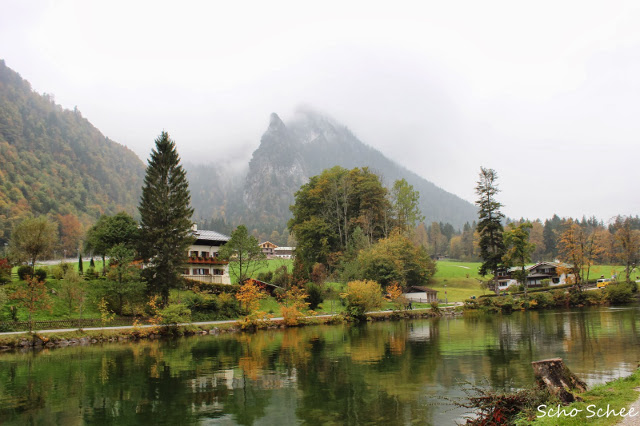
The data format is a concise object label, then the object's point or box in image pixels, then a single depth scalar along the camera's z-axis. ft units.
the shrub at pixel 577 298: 202.49
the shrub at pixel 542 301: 205.16
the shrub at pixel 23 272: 154.04
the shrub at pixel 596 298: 198.18
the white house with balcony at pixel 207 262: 206.28
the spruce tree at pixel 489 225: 222.48
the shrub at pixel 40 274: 152.13
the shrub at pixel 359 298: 175.73
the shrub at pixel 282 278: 205.95
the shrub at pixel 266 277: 220.84
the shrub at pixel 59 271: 162.28
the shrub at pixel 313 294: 191.92
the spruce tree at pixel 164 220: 162.40
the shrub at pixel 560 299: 204.67
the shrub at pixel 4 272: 143.33
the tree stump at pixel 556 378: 34.59
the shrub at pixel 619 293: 193.26
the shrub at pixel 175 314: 139.44
